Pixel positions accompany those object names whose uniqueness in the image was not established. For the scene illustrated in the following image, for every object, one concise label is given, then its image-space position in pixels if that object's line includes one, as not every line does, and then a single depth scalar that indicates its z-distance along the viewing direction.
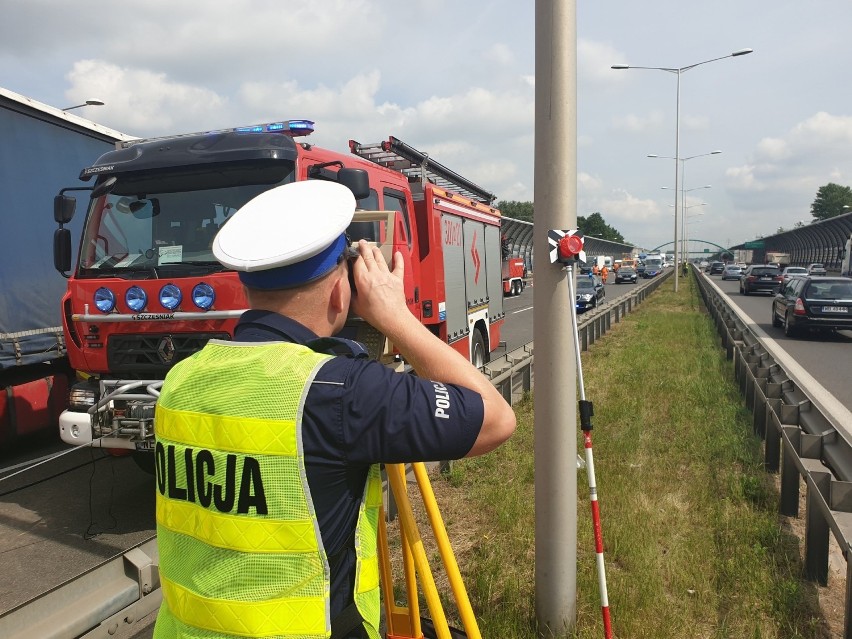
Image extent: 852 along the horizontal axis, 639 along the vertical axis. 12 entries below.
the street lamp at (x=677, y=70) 29.41
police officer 1.35
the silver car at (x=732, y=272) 59.34
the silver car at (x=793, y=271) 38.44
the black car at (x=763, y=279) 36.34
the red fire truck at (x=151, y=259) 5.13
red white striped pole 3.18
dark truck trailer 7.03
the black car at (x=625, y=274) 54.84
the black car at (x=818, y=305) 16.62
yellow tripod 1.93
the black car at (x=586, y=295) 26.39
